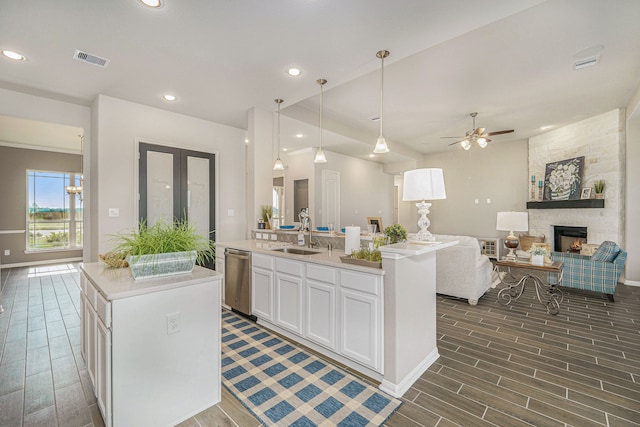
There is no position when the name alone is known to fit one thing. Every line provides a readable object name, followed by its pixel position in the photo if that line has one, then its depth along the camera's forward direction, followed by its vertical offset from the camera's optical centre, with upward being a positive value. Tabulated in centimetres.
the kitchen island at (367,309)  201 -78
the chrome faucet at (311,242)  343 -35
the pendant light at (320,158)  378 +76
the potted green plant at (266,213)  432 +2
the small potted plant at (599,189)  530 +45
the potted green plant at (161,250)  174 -24
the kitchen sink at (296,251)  324 -44
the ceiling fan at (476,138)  495 +136
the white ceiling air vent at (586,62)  328 +179
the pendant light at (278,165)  423 +73
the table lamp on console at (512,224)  413 -17
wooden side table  368 -121
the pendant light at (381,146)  311 +75
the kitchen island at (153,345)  151 -77
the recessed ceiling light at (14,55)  276 +160
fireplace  570 -54
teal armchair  390 -83
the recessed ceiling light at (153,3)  205 +155
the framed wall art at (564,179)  575 +73
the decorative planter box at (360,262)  210 -38
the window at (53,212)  657 +8
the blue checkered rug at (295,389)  177 -127
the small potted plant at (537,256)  380 -58
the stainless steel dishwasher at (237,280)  328 -80
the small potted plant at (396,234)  229 -17
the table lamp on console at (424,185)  236 +24
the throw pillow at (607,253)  398 -57
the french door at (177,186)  431 +47
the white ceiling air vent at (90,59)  279 +160
